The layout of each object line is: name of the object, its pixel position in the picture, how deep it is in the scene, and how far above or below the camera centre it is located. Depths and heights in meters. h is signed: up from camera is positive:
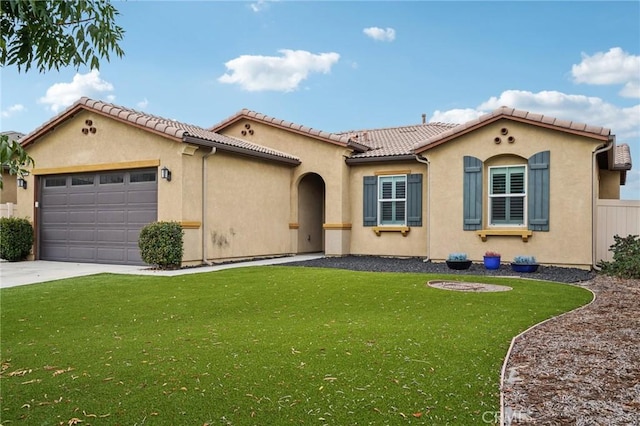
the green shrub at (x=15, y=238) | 15.20 -0.80
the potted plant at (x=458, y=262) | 12.67 -1.20
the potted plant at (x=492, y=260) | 12.87 -1.18
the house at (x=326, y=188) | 13.20 +0.79
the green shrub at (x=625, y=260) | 11.15 -1.01
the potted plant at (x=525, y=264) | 12.14 -1.20
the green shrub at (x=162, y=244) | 12.60 -0.80
